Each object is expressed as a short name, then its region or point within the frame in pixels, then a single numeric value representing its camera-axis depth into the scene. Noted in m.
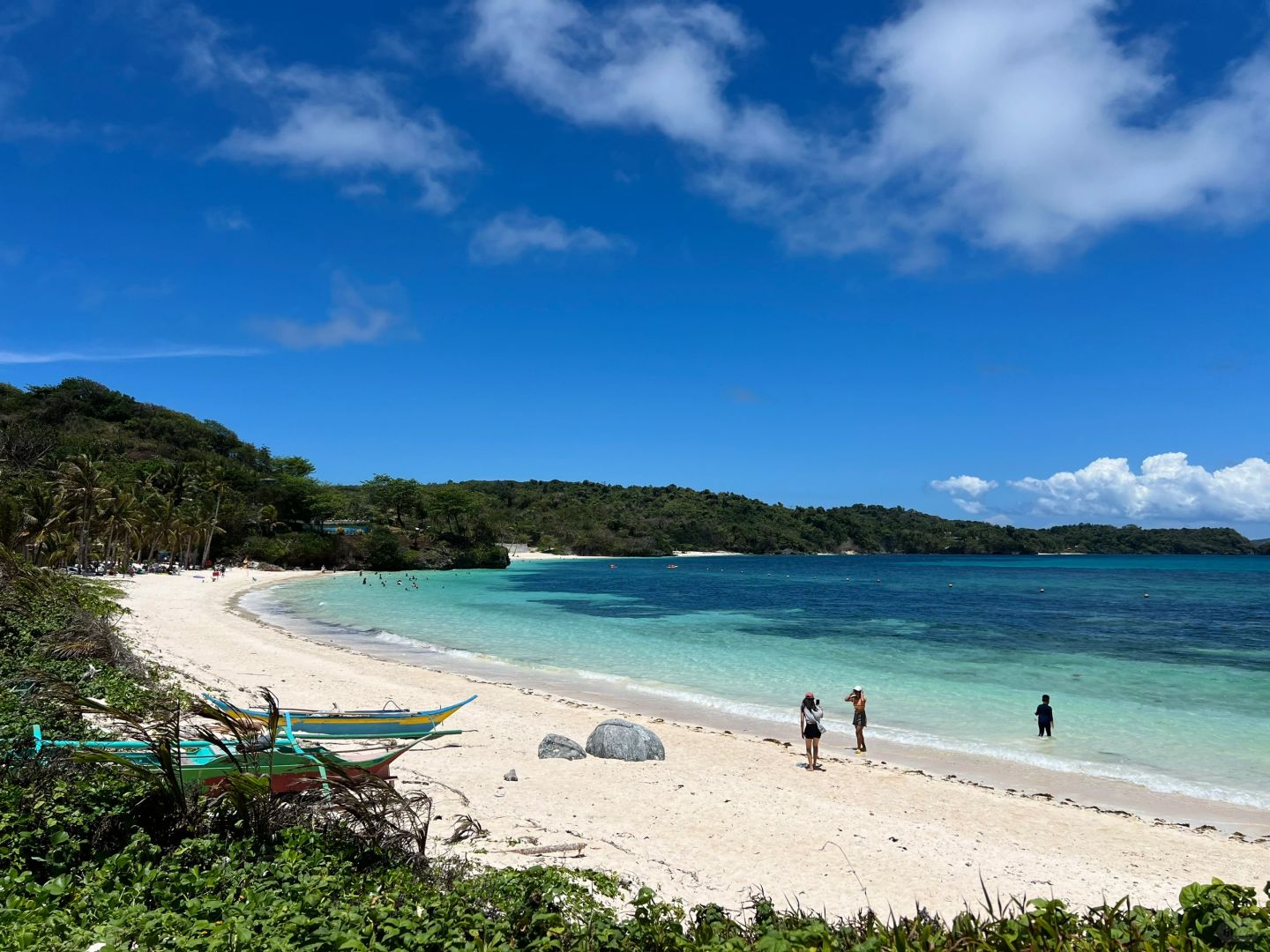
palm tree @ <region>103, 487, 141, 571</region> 47.97
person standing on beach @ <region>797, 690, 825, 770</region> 12.37
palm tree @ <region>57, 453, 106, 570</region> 42.09
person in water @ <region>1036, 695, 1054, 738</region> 14.83
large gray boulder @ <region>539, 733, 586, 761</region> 12.01
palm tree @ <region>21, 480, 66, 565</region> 33.44
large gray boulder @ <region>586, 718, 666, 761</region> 12.20
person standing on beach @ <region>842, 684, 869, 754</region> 13.70
